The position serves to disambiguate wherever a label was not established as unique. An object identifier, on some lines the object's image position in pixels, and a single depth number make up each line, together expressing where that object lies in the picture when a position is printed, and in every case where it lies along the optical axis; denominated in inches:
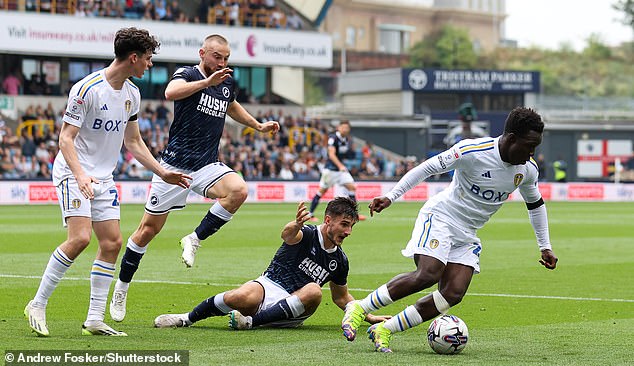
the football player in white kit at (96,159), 686.5
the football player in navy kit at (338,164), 2046.0
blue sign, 5236.2
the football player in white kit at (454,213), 663.1
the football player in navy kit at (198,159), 819.4
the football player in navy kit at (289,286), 737.0
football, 652.1
